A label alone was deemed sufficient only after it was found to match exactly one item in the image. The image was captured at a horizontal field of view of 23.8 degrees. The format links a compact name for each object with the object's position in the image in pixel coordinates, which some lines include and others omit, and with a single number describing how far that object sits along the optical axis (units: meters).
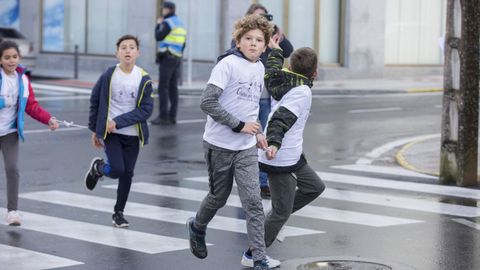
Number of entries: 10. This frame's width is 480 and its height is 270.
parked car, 30.42
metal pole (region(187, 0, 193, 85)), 28.86
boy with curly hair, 8.18
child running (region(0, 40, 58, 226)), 10.27
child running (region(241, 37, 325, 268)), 8.46
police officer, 19.67
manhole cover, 8.32
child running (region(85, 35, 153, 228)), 10.12
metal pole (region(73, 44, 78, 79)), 31.12
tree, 12.69
